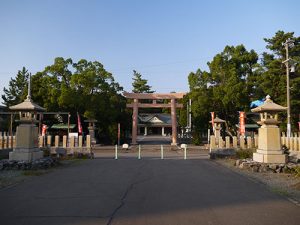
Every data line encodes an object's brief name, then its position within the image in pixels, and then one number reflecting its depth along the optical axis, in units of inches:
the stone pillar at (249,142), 854.7
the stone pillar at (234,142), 869.3
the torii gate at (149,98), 1546.0
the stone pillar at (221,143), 872.2
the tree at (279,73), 1212.5
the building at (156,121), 2559.1
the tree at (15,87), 1974.0
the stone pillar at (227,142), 862.3
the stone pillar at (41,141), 920.5
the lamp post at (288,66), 884.6
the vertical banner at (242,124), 1010.9
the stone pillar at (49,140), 893.2
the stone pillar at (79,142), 870.3
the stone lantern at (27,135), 560.8
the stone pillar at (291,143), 774.5
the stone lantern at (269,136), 541.6
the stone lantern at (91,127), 1412.4
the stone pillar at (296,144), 762.8
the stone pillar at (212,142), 884.8
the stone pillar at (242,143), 848.9
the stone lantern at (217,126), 1078.9
